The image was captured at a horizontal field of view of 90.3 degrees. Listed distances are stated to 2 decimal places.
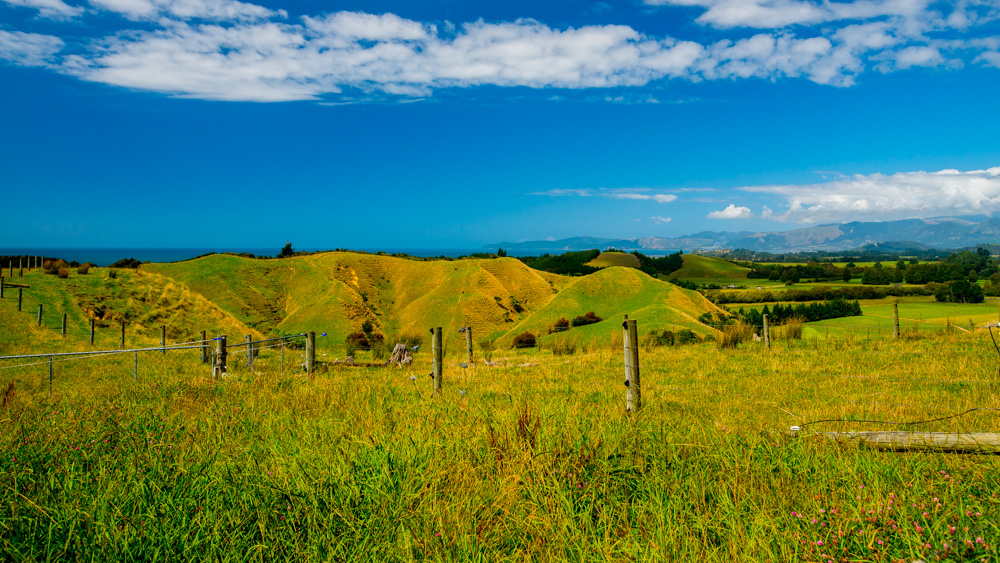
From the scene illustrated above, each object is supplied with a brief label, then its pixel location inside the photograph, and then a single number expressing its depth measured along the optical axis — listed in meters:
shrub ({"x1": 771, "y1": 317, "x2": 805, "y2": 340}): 19.94
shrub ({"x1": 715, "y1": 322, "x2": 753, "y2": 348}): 18.59
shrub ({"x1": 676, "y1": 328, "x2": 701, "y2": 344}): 23.75
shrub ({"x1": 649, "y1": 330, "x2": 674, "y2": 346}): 23.36
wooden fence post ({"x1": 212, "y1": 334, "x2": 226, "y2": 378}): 12.21
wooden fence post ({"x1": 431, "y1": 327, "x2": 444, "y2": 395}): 8.17
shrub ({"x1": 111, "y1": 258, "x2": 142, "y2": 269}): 49.17
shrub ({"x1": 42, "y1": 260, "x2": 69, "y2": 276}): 36.03
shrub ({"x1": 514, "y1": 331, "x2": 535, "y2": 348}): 41.11
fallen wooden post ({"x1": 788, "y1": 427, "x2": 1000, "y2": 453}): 3.89
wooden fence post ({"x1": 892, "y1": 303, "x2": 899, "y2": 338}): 16.28
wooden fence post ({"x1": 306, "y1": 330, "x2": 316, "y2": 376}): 13.10
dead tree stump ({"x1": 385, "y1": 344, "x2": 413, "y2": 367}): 21.53
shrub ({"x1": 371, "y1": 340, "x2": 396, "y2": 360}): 26.31
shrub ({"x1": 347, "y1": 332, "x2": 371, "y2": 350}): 43.19
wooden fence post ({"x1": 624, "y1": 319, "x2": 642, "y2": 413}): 6.09
